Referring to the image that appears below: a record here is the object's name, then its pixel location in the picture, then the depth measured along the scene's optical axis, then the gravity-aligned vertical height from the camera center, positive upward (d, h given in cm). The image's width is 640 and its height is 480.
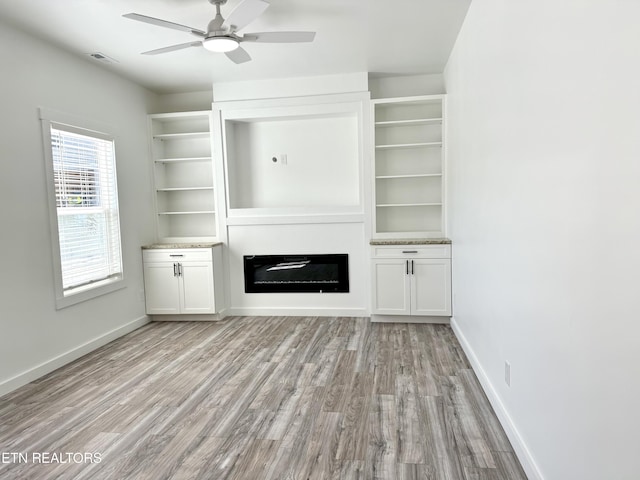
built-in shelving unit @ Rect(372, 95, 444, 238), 471 +41
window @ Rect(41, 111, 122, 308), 351 +4
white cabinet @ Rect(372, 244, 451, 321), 434 -80
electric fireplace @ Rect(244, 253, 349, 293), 481 -77
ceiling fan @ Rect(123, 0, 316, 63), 253 +124
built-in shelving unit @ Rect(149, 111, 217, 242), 513 +40
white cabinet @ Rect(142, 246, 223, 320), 468 -81
